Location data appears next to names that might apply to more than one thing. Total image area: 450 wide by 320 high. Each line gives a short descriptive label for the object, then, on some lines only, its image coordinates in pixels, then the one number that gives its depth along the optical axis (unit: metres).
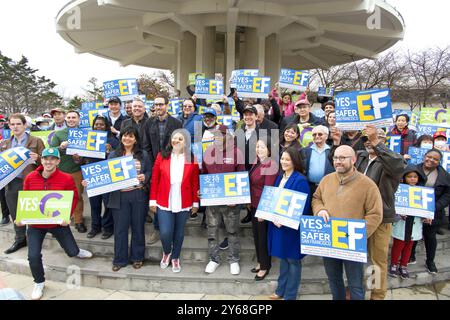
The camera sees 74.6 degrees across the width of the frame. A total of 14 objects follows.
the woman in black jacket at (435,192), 4.52
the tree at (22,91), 38.47
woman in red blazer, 4.12
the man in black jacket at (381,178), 3.15
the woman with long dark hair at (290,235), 3.57
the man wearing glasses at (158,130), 4.84
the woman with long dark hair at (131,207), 4.22
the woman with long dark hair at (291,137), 4.07
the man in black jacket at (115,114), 5.60
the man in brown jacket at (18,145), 4.96
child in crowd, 4.29
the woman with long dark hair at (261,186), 3.94
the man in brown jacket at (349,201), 3.05
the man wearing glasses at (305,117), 5.29
